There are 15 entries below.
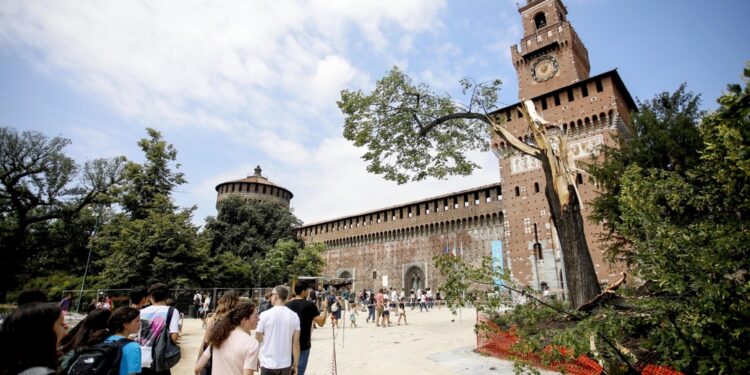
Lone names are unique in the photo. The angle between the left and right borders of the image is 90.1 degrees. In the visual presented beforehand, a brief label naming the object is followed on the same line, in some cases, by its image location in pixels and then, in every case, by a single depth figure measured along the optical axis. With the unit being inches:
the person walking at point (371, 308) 661.5
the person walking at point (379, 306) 573.0
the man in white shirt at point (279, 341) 139.9
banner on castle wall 1024.2
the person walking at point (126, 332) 95.8
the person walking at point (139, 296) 161.6
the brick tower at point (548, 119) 840.3
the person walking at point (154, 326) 135.2
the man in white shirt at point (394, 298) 747.9
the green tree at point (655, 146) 538.9
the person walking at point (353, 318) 552.2
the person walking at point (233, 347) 114.0
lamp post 749.9
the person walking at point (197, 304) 760.0
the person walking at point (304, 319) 163.5
